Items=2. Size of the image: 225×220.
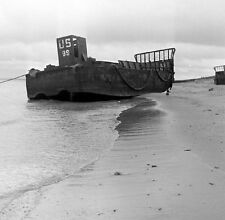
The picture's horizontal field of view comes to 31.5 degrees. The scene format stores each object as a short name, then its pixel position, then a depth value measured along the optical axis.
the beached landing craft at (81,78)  19.09
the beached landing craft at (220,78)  32.73
